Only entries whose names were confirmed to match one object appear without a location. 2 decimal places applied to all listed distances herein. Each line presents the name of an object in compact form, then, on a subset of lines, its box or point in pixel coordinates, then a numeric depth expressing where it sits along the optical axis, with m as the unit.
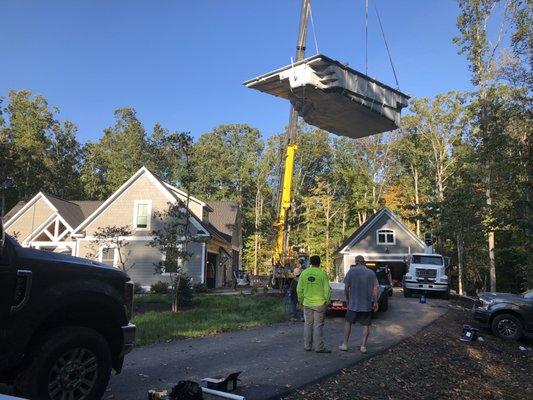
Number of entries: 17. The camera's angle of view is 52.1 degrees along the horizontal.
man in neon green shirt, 10.00
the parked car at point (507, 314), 15.27
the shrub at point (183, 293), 18.53
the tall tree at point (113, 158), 59.91
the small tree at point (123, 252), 30.20
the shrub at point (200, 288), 26.33
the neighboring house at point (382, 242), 43.72
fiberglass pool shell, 16.22
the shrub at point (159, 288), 26.52
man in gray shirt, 10.33
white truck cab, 26.31
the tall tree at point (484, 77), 26.08
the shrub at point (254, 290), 23.17
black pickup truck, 4.86
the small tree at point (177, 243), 17.97
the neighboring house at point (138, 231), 30.59
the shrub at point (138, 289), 28.12
